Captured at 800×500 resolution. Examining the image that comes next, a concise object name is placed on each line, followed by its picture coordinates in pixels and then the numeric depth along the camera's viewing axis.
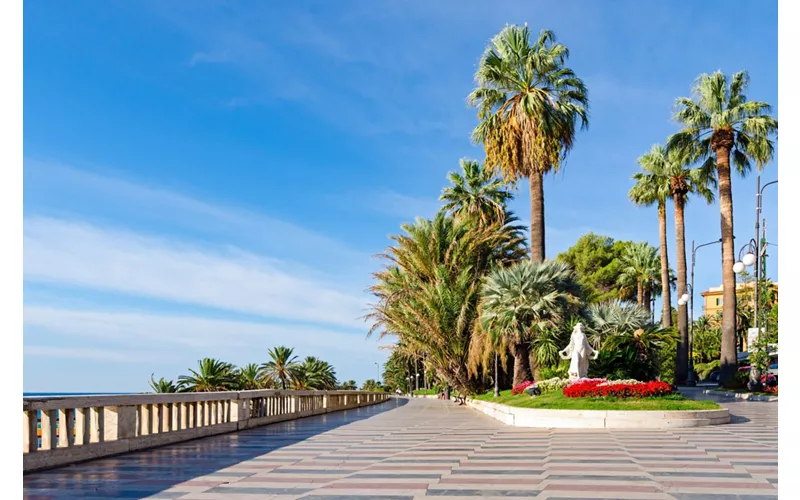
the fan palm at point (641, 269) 62.91
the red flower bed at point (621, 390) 17.97
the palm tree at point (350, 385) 90.56
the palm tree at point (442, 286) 33.00
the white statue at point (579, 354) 21.23
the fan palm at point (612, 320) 28.10
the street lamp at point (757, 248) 31.85
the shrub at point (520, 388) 24.60
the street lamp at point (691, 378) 47.93
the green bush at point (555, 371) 24.84
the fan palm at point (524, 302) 25.89
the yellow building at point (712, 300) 109.94
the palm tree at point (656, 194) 47.84
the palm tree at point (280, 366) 54.59
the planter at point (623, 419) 16.20
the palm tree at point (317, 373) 58.91
